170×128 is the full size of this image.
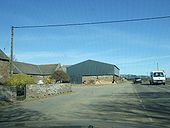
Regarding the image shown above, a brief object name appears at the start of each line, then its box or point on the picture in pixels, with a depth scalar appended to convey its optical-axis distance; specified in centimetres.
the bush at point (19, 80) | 1526
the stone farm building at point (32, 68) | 2725
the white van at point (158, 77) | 3383
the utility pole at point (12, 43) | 1639
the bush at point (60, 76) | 3976
